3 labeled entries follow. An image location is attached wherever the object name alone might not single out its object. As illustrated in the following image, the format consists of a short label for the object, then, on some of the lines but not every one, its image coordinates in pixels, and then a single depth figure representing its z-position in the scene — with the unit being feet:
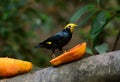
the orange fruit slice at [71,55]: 16.30
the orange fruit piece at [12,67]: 16.59
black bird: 16.69
